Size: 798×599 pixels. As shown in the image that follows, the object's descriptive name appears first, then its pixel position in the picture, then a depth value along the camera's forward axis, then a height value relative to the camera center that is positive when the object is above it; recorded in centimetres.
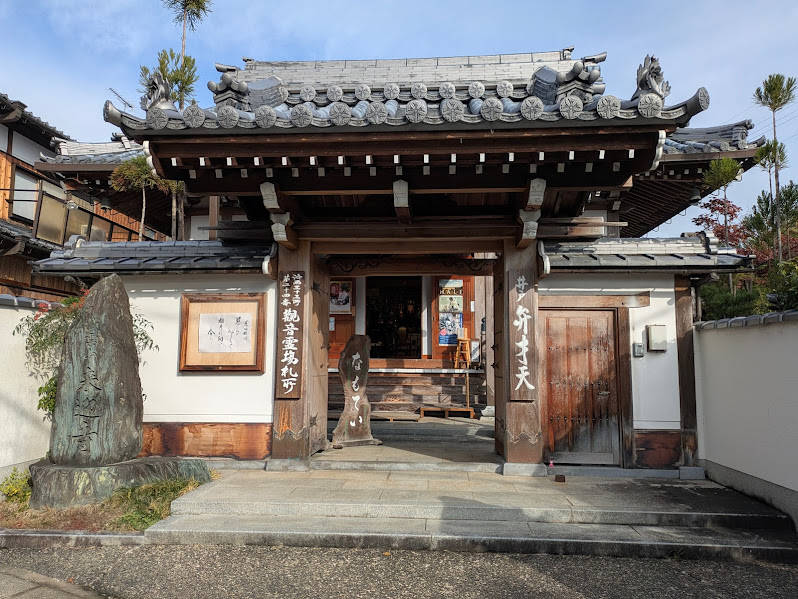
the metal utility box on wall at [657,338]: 679 +24
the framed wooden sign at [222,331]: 716 +30
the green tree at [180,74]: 986 +533
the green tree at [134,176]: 924 +315
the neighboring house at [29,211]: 1215 +358
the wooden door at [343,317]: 1498 +106
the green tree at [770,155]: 888 +359
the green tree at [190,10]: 1149 +756
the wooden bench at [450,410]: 1236 -131
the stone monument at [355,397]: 875 -74
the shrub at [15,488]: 561 -148
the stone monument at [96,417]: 536 -71
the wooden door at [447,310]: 1452 +127
